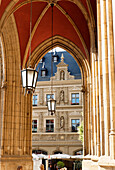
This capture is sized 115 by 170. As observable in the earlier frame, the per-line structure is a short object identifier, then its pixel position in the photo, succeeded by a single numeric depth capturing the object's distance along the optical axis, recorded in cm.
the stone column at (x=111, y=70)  457
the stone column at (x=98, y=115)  755
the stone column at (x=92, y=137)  1031
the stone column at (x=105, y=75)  485
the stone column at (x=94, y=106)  915
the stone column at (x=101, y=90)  536
